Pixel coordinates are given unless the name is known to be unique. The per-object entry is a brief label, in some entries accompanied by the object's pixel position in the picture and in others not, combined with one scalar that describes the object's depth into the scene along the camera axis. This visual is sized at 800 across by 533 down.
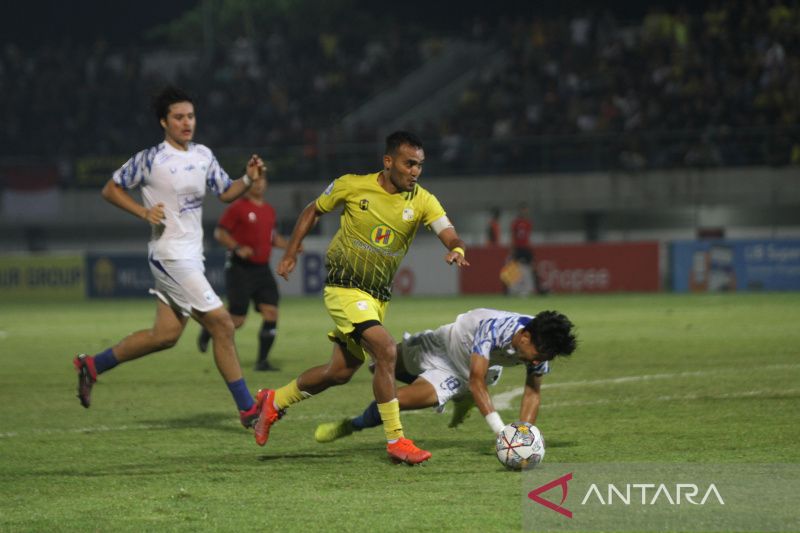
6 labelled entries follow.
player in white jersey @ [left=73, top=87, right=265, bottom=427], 17.05
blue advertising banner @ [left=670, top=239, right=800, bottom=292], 56.03
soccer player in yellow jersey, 14.96
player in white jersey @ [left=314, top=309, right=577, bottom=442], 14.59
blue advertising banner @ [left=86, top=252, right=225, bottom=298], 64.25
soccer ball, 13.66
